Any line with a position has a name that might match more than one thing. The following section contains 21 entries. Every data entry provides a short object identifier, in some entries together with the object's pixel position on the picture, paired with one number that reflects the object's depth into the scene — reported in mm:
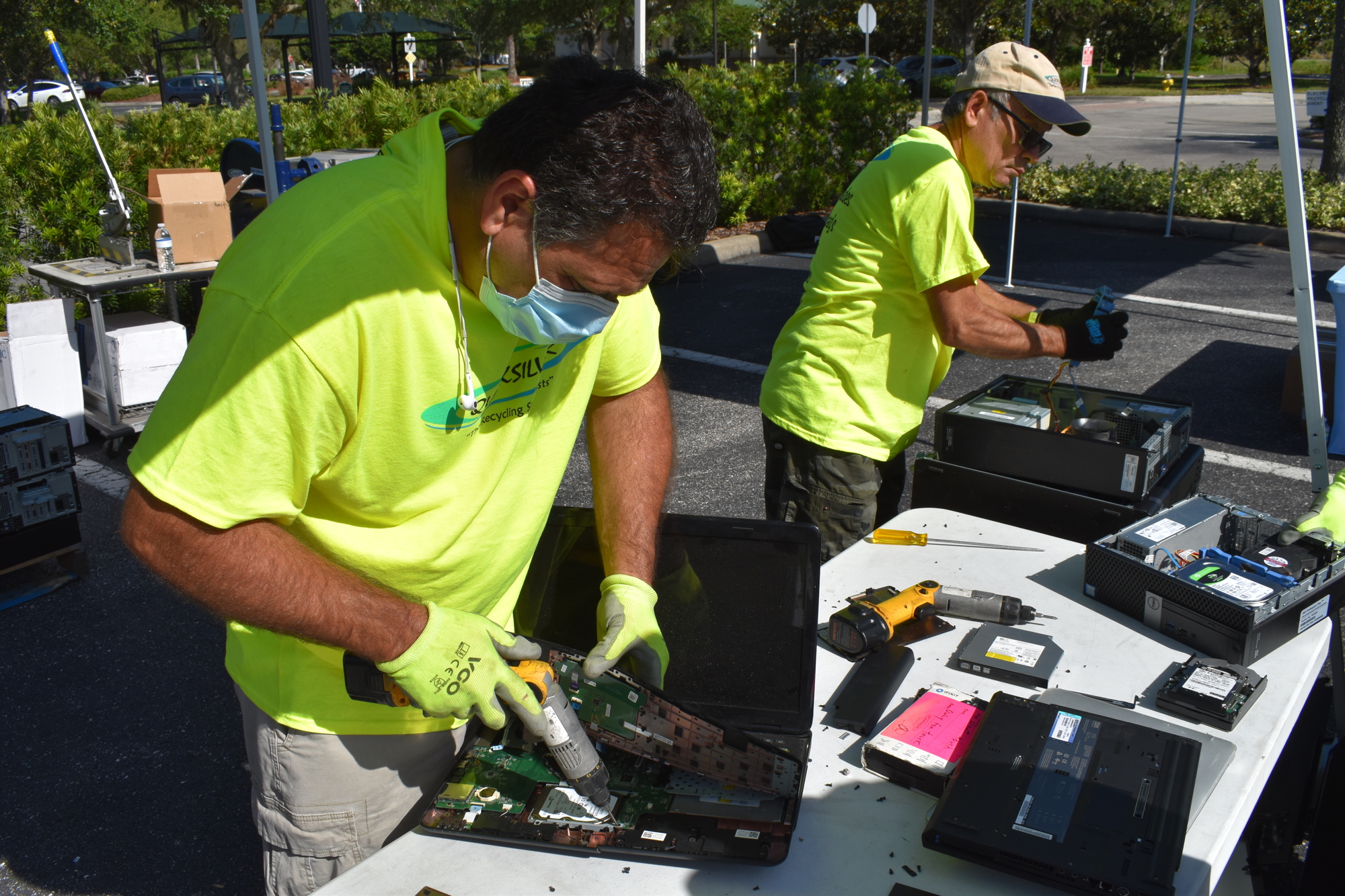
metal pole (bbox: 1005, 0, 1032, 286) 6777
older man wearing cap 2326
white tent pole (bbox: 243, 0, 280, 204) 5121
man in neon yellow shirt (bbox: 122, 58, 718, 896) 1084
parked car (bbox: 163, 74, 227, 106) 28172
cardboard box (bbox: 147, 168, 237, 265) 5555
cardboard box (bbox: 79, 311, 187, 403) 5004
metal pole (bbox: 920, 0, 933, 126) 10000
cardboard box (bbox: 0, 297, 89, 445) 4828
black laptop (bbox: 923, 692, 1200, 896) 1239
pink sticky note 1544
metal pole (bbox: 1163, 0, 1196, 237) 8578
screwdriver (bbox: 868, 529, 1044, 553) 2320
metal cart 4980
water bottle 5340
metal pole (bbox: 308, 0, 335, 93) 9781
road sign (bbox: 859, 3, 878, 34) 16797
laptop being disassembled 1352
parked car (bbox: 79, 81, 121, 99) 33281
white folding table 1311
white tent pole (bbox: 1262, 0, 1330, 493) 2158
